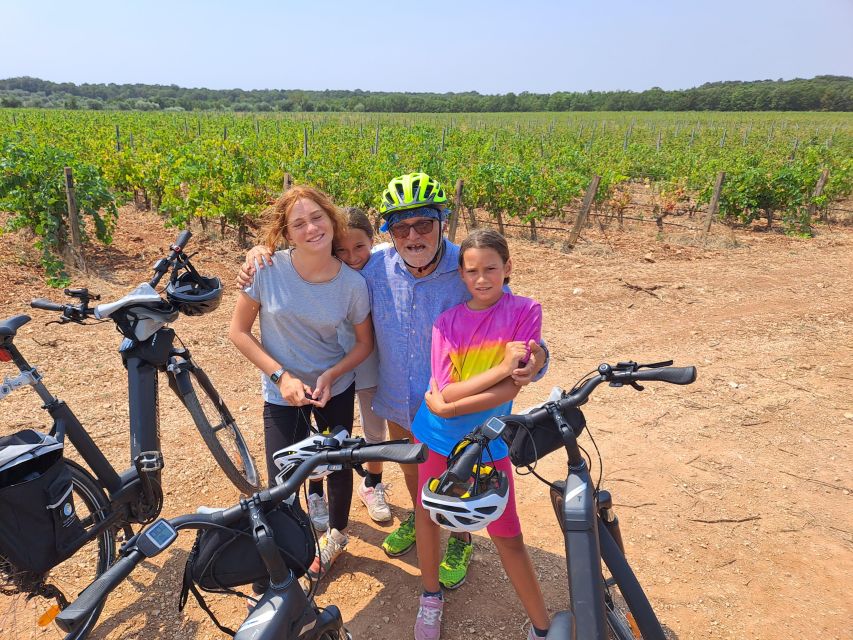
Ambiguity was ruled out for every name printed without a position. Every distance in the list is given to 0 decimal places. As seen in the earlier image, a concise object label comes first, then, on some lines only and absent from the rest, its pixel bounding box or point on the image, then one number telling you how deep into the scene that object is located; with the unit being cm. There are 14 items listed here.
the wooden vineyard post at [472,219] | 1153
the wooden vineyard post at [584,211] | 1006
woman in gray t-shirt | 236
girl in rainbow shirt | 211
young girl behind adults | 265
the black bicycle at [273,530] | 132
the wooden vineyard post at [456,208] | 944
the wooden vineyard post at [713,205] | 1118
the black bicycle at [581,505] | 154
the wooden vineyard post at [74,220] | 725
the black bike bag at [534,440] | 172
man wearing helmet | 226
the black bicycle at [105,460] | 225
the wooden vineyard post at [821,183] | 1248
